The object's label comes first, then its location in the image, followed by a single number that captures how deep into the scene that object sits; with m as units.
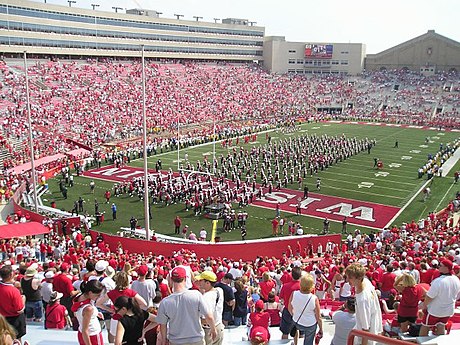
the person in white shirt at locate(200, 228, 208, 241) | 18.88
